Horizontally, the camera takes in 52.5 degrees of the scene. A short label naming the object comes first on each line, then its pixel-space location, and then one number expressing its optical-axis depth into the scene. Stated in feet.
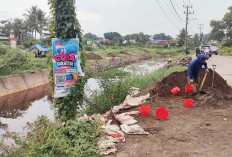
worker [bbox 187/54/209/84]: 24.32
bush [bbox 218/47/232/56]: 125.73
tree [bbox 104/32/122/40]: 352.28
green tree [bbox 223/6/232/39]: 161.07
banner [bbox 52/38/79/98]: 17.33
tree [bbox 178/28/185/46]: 194.47
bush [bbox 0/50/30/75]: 48.15
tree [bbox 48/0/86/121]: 17.28
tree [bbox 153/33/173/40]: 395.75
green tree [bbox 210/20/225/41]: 172.26
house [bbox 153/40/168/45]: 277.52
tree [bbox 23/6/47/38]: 152.67
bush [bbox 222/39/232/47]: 160.15
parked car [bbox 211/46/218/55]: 123.74
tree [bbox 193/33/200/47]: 252.83
